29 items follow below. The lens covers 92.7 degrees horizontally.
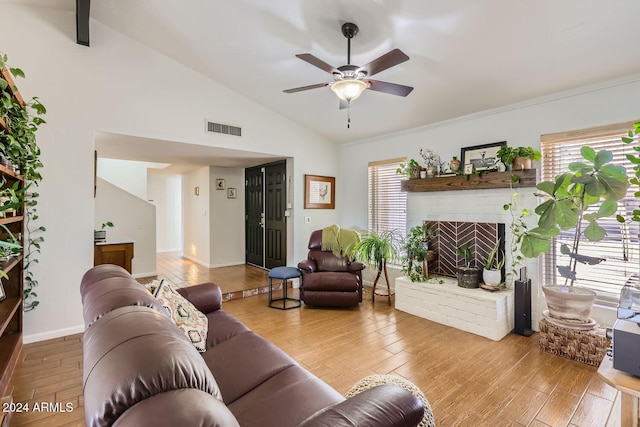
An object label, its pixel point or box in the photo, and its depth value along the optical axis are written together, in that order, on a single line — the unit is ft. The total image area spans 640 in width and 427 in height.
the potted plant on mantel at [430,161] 12.96
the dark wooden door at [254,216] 19.27
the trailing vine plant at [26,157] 6.52
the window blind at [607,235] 8.92
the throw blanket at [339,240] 13.82
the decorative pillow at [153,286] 6.42
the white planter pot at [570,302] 8.59
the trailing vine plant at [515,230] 10.62
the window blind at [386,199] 15.07
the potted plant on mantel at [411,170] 13.41
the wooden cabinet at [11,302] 6.65
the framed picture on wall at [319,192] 16.29
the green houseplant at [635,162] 7.13
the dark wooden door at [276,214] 17.02
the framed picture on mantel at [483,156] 11.37
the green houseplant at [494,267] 10.77
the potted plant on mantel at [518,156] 10.14
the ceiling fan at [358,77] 7.04
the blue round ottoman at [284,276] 12.62
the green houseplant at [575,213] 7.88
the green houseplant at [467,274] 11.14
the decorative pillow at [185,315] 5.98
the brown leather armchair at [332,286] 12.47
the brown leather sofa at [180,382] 2.23
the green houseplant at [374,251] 13.25
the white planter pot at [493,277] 10.76
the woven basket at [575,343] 8.18
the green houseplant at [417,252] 12.59
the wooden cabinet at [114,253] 12.43
